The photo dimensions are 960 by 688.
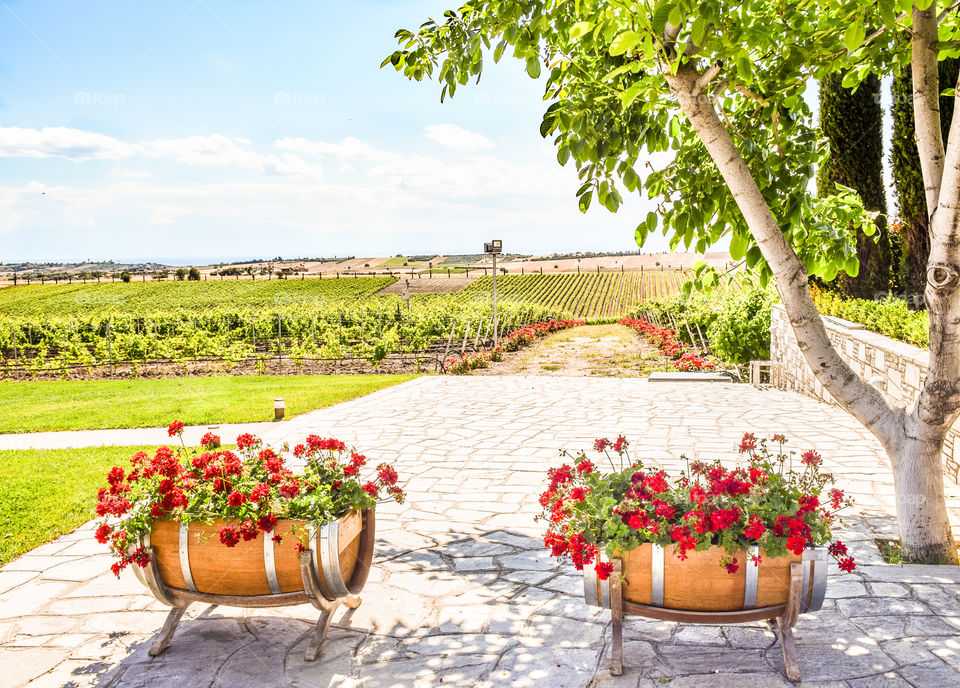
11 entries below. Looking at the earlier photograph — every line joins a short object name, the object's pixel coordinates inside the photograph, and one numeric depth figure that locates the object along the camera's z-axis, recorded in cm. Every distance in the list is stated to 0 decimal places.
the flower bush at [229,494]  296
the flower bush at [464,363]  1648
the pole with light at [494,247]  1980
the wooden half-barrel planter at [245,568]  300
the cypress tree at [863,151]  1193
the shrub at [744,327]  1436
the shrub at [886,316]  729
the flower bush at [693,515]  268
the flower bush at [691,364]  1409
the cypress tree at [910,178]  962
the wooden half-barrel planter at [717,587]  275
